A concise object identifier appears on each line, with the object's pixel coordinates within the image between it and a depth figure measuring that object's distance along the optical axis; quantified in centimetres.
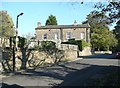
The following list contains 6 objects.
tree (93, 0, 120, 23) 520
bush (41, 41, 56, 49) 1420
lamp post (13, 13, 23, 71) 1074
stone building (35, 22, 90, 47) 3185
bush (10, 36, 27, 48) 1113
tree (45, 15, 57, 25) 4132
